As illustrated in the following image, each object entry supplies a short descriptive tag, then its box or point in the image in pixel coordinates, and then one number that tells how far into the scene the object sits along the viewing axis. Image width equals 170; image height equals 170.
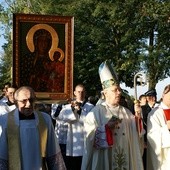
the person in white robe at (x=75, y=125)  9.26
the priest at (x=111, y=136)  6.88
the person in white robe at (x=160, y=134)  6.87
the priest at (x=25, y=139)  5.53
